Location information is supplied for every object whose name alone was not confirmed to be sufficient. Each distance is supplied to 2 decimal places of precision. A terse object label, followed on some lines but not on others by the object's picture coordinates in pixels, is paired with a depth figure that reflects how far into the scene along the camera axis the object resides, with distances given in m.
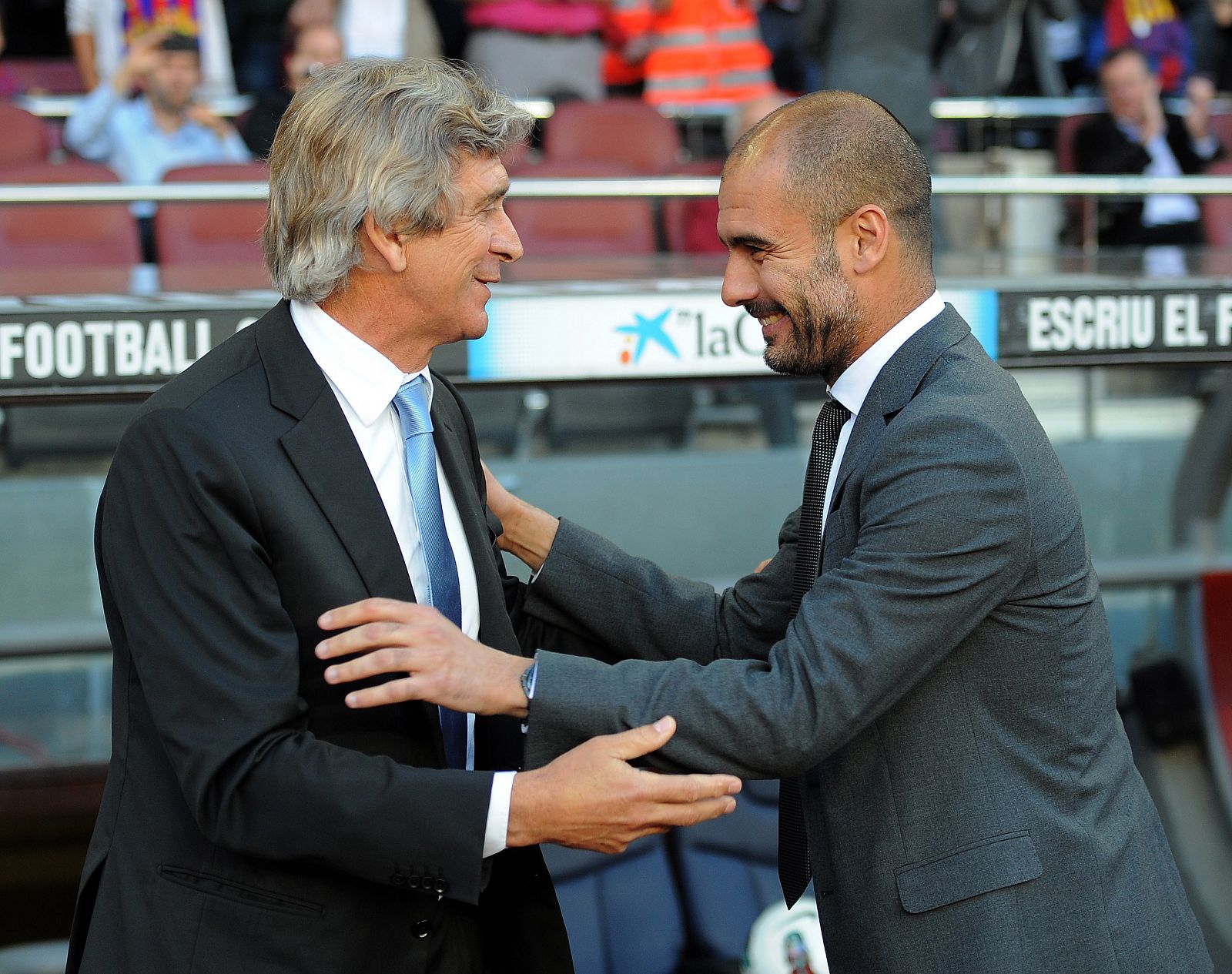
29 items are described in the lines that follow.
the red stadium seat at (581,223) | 10.34
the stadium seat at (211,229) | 9.53
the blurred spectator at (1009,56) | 13.59
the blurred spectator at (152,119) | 11.06
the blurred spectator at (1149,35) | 15.80
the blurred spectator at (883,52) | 10.24
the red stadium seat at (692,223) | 10.45
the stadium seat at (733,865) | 8.64
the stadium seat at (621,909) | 8.39
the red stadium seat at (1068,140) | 12.81
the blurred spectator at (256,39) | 13.46
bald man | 3.47
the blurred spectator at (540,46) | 11.91
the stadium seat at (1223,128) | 14.38
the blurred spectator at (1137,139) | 11.81
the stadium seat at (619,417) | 11.37
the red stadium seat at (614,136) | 11.84
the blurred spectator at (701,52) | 12.37
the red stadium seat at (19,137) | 11.16
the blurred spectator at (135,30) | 12.29
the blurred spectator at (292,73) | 11.17
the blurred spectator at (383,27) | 12.11
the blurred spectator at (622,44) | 12.76
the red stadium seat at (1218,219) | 11.84
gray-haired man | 3.28
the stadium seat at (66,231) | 9.70
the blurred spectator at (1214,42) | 16.25
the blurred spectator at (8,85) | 14.59
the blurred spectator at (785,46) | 14.61
